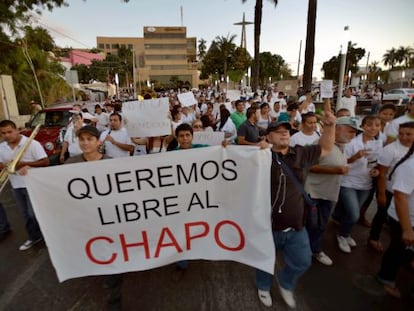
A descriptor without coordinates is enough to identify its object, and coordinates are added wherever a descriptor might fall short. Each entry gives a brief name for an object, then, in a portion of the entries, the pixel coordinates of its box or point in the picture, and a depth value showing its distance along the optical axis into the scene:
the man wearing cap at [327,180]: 2.92
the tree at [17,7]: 13.94
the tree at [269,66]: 55.11
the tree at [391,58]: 83.00
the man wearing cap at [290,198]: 2.35
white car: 21.73
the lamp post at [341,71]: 6.07
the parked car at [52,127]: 6.49
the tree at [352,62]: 55.78
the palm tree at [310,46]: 12.34
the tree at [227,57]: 39.84
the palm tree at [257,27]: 18.33
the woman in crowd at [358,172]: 3.35
